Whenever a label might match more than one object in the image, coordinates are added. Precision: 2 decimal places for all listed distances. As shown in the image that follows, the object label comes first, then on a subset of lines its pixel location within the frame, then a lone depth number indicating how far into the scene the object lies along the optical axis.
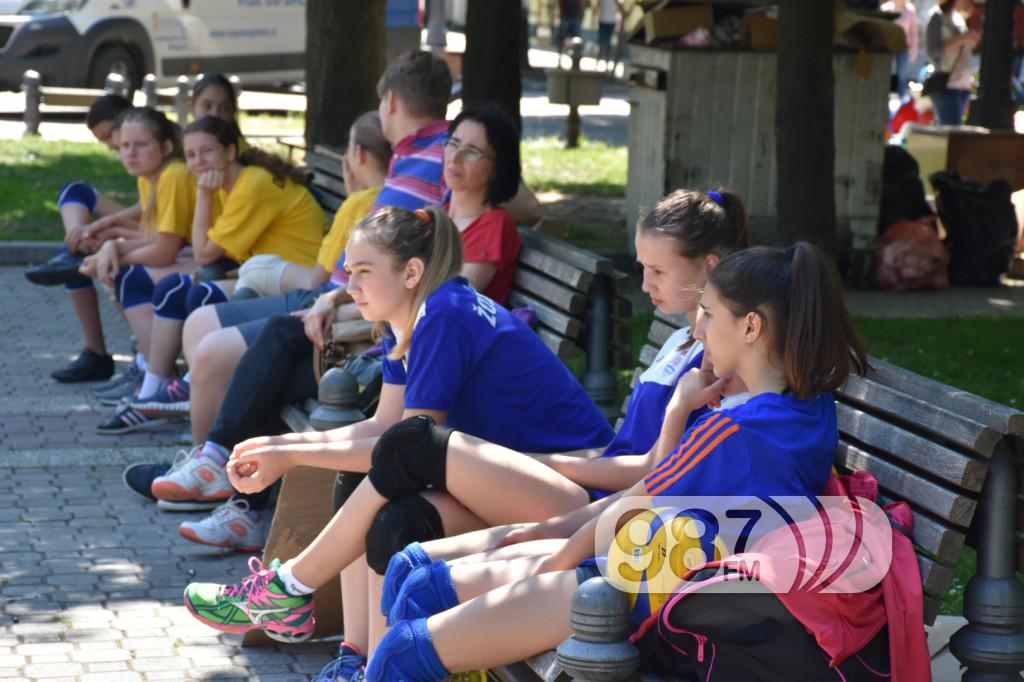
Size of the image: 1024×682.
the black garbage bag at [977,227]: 10.76
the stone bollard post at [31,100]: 17.19
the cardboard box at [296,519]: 4.64
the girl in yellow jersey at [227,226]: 7.07
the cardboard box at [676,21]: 10.89
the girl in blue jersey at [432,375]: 4.19
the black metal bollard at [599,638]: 2.96
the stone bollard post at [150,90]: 17.48
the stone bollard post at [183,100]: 17.12
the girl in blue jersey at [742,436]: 3.18
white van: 19.61
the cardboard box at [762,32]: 10.91
